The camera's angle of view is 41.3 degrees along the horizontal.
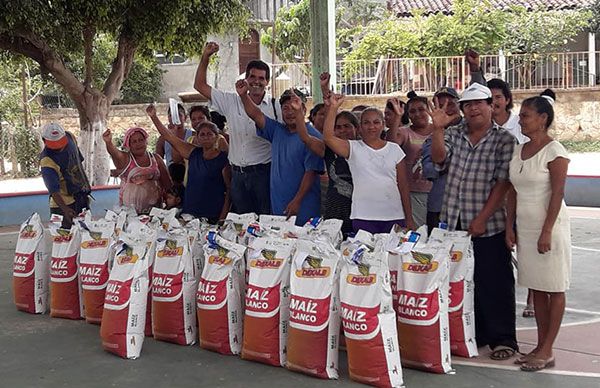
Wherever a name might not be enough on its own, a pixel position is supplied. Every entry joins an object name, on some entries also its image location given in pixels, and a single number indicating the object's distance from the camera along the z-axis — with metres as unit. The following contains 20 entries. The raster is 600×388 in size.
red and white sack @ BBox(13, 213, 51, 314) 6.19
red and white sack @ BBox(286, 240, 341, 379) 4.35
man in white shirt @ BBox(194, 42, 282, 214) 5.96
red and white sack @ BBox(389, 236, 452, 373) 4.38
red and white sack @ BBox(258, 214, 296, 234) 5.03
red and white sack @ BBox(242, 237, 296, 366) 4.59
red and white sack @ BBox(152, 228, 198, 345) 5.11
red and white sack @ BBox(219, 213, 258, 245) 5.08
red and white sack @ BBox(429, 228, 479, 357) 4.64
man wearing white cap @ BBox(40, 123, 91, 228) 6.70
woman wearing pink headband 6.43
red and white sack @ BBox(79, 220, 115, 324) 5.55
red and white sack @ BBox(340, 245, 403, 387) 4.18
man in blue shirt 5.56
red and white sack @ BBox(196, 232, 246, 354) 4.86
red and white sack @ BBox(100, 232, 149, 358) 4.96
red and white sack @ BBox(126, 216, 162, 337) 5.20
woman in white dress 4.32
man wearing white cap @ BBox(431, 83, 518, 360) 4.70
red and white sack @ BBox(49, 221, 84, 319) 5.89
